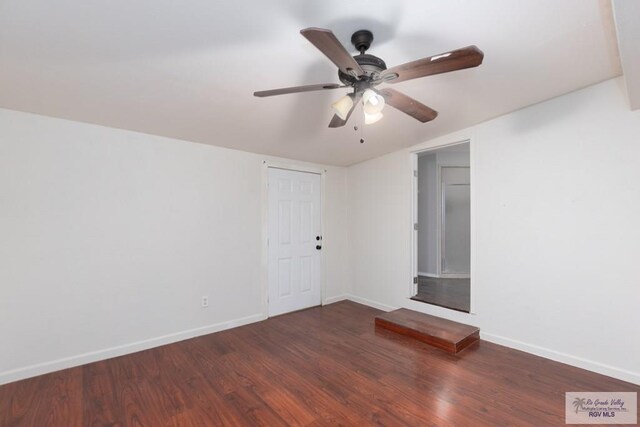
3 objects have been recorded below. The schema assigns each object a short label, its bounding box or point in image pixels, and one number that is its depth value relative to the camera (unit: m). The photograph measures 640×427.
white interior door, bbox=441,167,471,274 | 5.48
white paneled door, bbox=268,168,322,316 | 3.89
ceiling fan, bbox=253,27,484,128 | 1.26
